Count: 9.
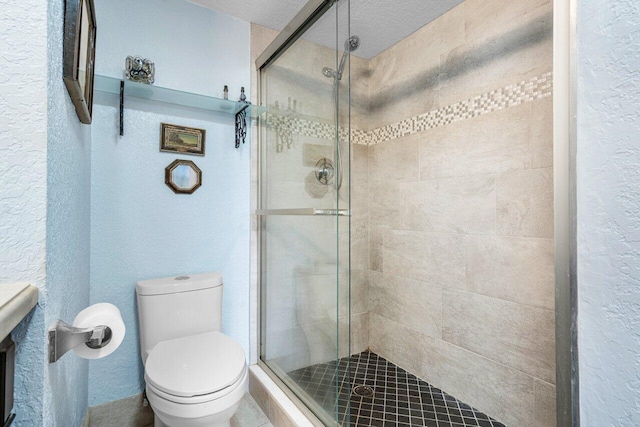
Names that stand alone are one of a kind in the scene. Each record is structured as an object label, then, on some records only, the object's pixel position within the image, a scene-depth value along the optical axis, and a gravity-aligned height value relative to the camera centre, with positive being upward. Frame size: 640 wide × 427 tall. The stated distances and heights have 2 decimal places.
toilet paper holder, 0.64 -0.27
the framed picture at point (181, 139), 1.75 +0.44
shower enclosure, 1.43 +0.00
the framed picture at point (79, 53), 0.76 +0.46
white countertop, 0.43 -0.13
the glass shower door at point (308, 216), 1.34 +0.00
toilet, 1.16 -0.63
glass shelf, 1.56 +0.66
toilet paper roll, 0.71 -0.25
